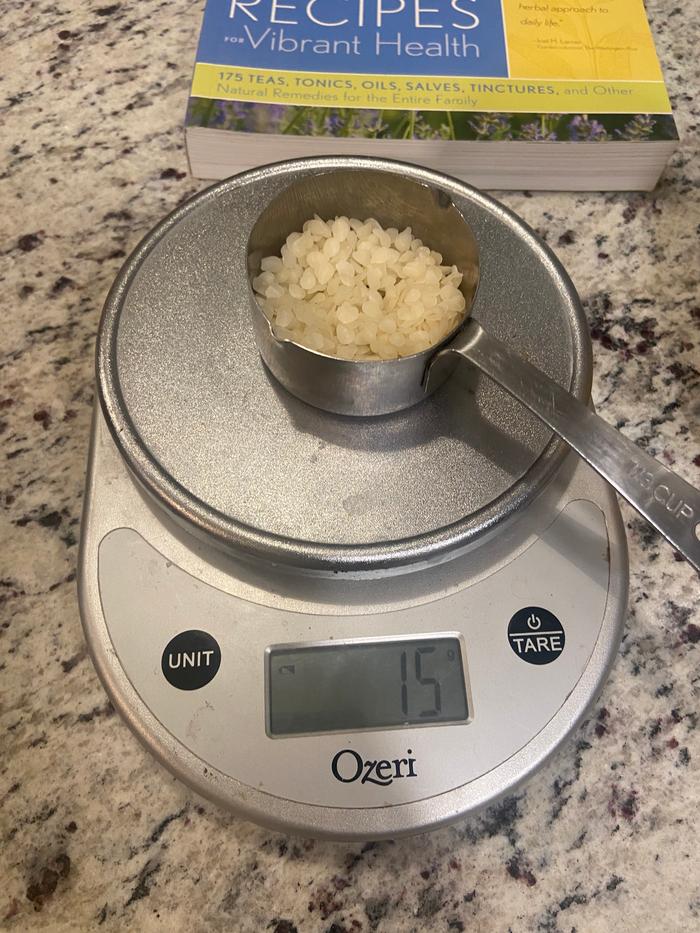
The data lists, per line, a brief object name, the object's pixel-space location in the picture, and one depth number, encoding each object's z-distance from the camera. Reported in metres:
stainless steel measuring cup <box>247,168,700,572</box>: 0.21
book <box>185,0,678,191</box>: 0.31
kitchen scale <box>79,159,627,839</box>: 0.22
